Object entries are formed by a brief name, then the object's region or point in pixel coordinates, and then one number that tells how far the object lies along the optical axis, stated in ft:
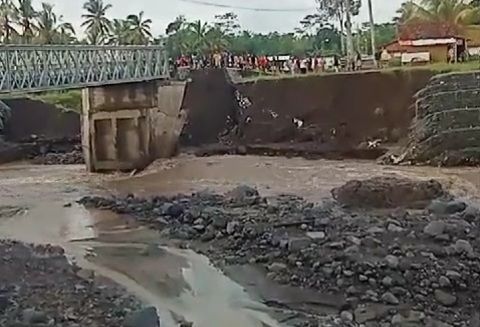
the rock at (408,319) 43.04
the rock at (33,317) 42.54
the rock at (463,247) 52.99
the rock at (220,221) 69.00
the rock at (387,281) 48.28
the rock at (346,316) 44.52
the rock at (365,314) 44.19
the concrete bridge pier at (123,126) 132.79
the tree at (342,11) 174.50
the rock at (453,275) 48.26
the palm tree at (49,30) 215.31
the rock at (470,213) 65.58
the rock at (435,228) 58.17
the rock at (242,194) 83.76
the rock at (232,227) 66.04
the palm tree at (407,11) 198.67
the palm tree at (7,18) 205.67
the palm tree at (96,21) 237.04
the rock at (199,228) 69.82
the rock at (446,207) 69.51
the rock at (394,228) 60.59
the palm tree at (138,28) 237.25
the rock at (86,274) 55.86
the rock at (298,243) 57.05
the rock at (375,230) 60.29
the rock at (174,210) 77.63
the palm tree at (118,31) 237.86
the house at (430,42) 170.50
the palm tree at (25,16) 213.87
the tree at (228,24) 245.47
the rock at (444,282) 47.44
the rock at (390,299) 46.10
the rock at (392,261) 50.61
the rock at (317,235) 60.12
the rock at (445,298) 45.50
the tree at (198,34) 214.12
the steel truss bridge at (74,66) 88.33
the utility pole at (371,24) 170.17
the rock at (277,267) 54.08
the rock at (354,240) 56.65
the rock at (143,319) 42.27
